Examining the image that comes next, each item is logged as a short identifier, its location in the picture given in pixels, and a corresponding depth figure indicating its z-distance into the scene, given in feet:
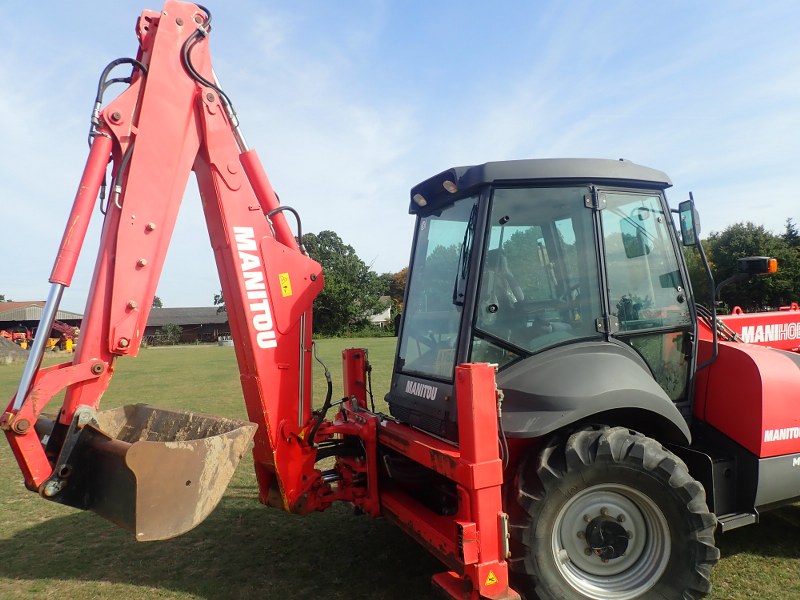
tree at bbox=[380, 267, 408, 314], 229.82
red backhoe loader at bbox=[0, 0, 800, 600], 9.63
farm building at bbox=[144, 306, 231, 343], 206.39
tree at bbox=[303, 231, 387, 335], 165.58
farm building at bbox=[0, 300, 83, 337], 186.29
